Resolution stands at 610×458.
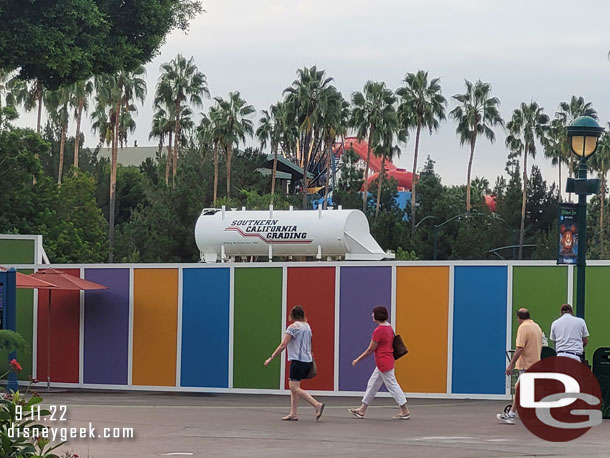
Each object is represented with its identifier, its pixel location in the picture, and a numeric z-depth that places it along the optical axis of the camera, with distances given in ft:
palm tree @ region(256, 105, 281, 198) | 311.29
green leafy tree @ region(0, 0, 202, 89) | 123.03
